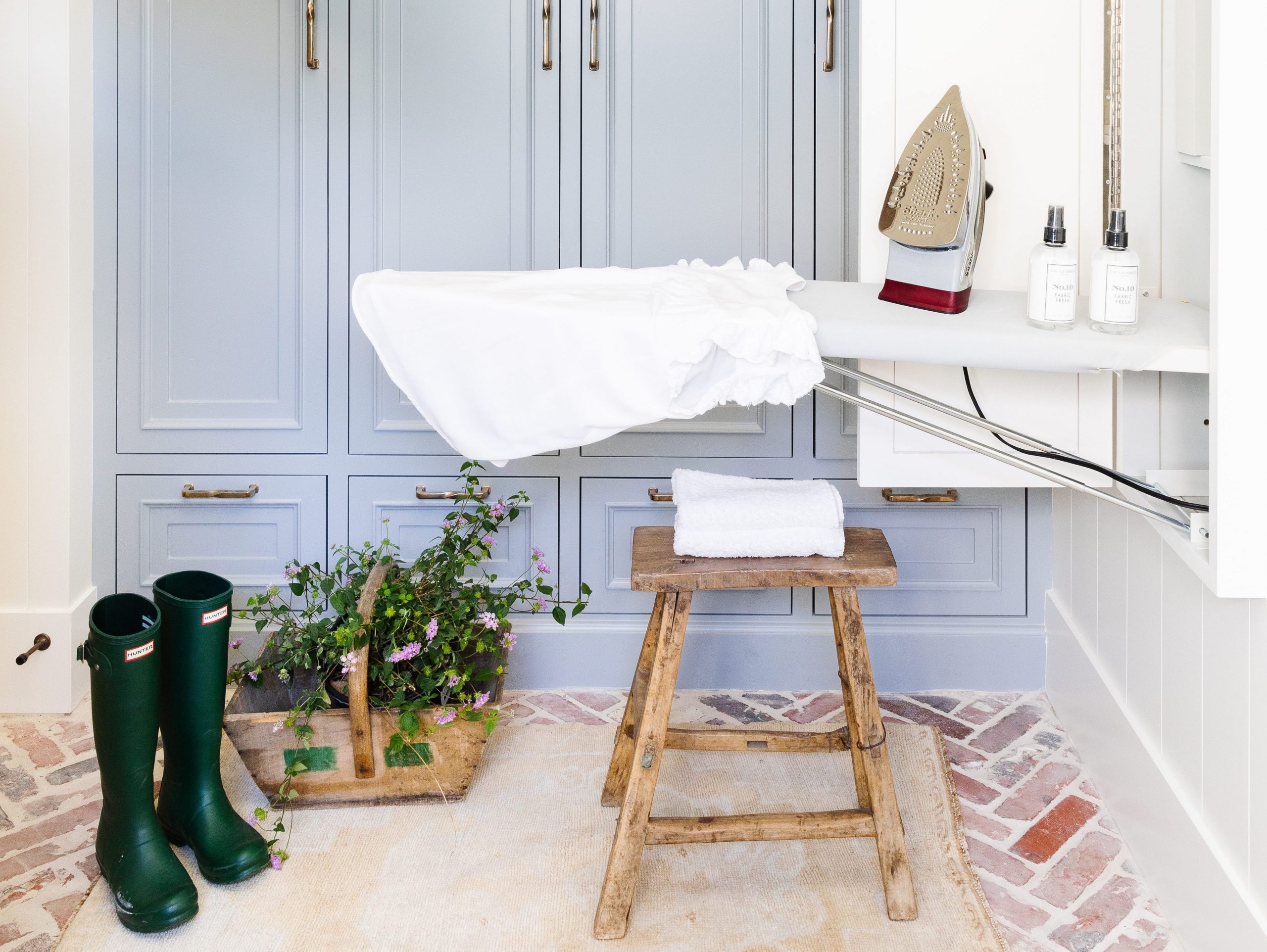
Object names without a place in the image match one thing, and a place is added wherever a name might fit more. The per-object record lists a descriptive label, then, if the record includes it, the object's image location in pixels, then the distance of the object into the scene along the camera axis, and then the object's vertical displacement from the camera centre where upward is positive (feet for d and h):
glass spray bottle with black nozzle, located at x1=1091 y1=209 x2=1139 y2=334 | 4.87 +0.90
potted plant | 6.61 -1.43
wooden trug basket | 6.62 -1.83
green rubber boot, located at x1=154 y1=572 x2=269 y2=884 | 6.00 -1.54
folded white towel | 5.67 -0.28
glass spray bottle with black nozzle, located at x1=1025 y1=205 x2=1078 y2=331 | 4.96 +0.94
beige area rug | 5.54 -2.34
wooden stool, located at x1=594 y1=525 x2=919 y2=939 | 5.52 -1.42
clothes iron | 5.12 +1.31
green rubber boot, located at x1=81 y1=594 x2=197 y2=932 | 5.58 -1.72
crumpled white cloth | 4.93 +0.57
